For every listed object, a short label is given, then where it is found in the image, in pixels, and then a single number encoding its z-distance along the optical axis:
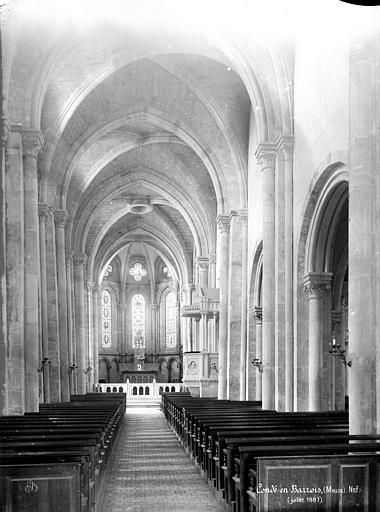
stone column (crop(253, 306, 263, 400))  24.48
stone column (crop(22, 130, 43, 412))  17.89
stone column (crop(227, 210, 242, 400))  26.45
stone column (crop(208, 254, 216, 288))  36.28
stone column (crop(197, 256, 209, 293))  37.96
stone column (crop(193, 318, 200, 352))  42.09
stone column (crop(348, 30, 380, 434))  10.26
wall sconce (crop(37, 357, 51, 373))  22.09
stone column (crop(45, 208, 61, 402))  25.78
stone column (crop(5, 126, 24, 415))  16.75
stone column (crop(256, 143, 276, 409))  19.00
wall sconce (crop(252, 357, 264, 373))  20.97
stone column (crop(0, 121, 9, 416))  14.73
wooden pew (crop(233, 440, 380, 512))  6.91
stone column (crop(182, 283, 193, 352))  43.36
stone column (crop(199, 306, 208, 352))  32.34
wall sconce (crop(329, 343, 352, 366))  16.64
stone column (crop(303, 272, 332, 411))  17.14
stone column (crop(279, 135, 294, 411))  17.92
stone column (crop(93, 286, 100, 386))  46.84
